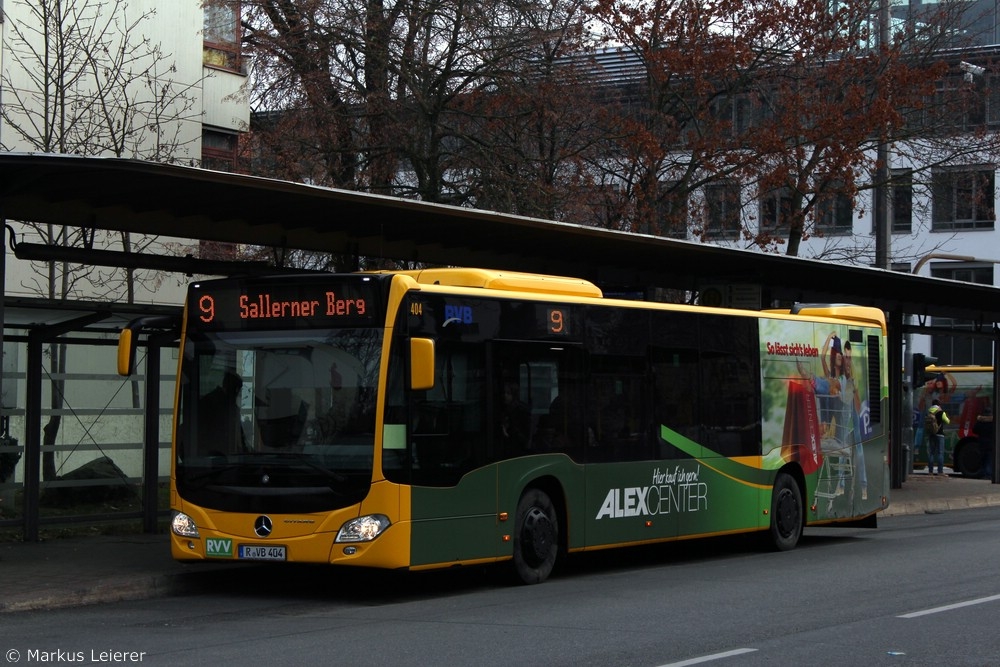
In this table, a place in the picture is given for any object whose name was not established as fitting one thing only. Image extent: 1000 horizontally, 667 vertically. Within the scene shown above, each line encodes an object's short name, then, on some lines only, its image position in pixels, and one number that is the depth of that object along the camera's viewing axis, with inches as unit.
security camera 1166.3
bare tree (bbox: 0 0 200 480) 820.6
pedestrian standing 1454.2
